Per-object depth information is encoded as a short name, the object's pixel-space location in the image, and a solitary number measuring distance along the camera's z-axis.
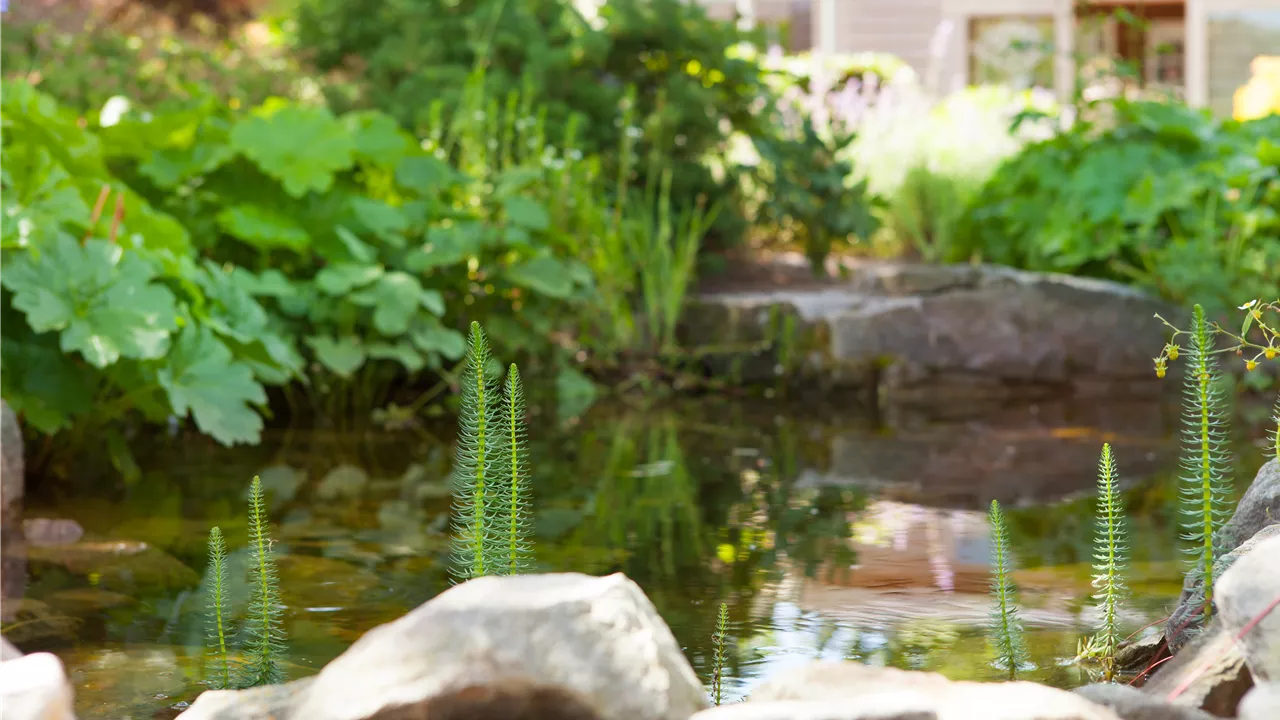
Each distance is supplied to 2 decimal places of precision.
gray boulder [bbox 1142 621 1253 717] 2.67
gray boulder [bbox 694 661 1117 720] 2.48
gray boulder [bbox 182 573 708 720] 2.53
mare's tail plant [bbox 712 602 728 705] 2.78
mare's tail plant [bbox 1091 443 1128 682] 2.81
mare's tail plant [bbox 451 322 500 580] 2.74
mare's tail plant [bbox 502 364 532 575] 2.76
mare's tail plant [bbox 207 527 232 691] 2.78
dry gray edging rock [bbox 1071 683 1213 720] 2.58
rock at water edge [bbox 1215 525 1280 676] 2.55
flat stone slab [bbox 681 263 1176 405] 6.66
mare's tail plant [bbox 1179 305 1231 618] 2.76
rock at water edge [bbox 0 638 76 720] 2.50
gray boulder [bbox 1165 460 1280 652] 2.82
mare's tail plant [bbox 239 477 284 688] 2.78
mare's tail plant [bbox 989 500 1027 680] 2.82
